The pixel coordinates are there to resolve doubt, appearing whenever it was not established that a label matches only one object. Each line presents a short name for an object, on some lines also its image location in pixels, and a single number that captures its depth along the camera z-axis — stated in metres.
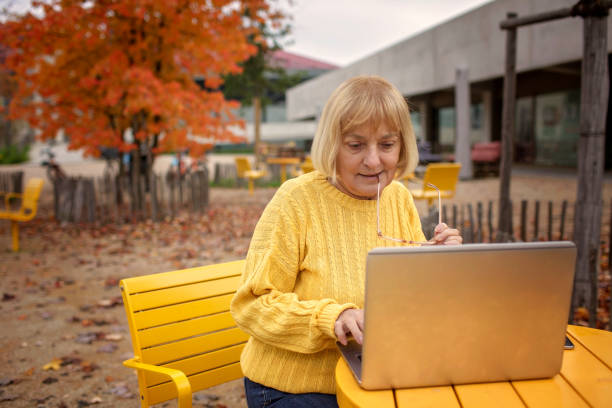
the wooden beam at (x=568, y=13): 3.53
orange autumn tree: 7.98
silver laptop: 0.96
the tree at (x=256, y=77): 18.14
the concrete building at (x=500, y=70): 13.13
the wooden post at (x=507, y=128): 4.92
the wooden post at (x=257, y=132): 17.95
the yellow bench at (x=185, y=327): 1.97
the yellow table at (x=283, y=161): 15.04
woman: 1.41
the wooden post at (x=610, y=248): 4.58
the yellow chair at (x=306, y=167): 8.32
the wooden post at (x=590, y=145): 3.65
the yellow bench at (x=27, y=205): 6.91
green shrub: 27.91
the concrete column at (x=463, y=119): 15.88
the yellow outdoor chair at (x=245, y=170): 13.17
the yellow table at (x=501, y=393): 1.08
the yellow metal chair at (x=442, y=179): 7.73
